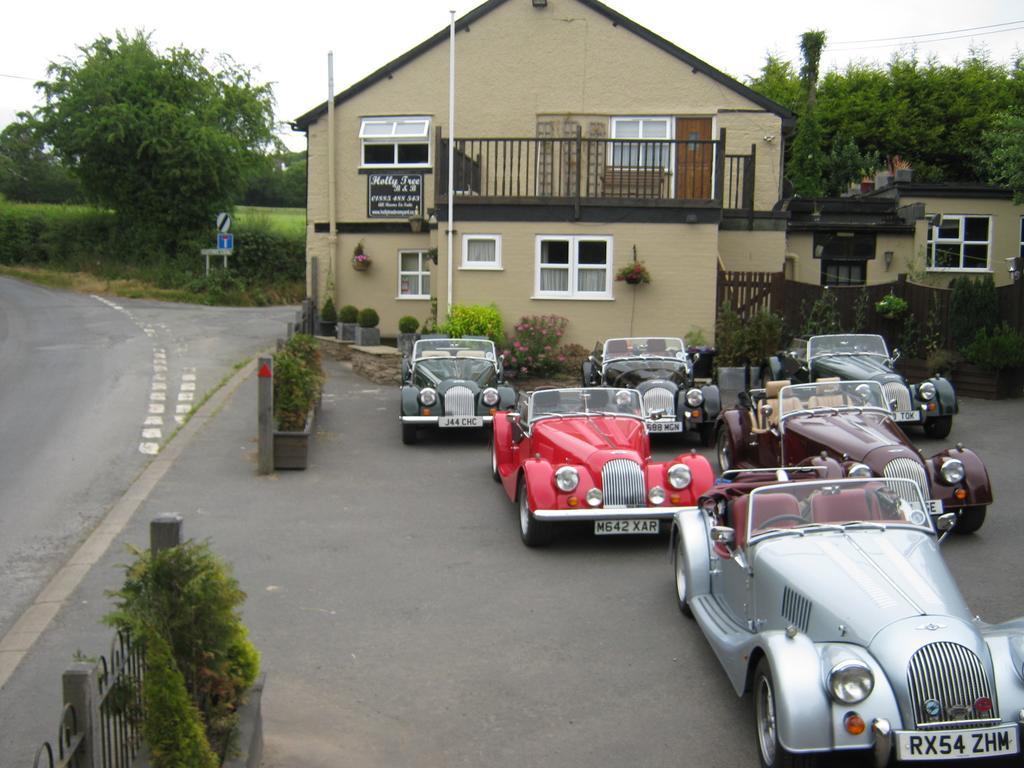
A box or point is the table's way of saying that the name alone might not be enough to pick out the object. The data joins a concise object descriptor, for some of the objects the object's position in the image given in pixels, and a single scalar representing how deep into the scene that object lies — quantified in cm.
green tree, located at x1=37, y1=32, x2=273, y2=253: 3662
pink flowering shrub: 1962
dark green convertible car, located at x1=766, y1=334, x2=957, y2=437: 1482
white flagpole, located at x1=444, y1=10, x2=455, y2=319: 2034
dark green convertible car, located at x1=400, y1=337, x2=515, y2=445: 1509
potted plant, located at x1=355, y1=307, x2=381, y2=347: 2303
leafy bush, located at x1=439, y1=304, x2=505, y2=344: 1988
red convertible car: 967
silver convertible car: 506
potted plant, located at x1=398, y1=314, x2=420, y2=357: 2084
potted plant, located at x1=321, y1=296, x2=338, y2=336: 2498
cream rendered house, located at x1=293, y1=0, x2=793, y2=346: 2045
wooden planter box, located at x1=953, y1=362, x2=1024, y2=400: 1819
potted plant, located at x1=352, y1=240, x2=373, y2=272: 2498
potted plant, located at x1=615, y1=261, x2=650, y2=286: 2012
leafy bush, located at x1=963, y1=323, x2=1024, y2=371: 1808
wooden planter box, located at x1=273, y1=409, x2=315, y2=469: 1323
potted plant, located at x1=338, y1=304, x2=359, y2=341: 2361
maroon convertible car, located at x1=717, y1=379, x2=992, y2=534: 979
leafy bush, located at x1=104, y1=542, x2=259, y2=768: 438
